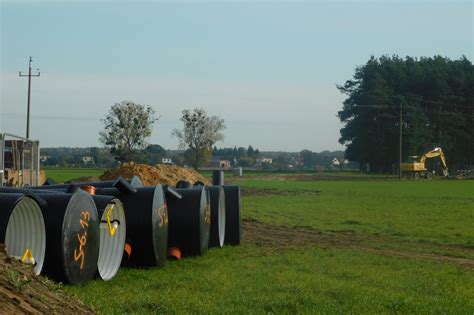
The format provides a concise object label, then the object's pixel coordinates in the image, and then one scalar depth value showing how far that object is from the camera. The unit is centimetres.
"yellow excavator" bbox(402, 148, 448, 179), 9194
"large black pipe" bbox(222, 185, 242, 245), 1709
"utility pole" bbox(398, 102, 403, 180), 9041
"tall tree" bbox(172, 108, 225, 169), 11300
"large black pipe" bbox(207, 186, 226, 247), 1619
